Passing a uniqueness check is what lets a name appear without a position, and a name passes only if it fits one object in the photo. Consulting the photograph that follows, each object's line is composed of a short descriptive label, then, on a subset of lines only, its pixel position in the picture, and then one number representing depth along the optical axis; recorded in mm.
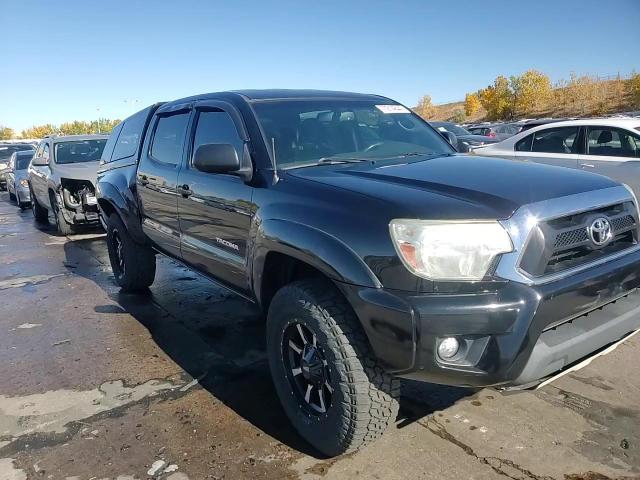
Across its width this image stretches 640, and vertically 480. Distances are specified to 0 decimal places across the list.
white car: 6840
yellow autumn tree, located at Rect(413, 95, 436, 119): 92875
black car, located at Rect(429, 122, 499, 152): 4427
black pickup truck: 2172
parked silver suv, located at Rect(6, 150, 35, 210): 14539
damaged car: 9234
